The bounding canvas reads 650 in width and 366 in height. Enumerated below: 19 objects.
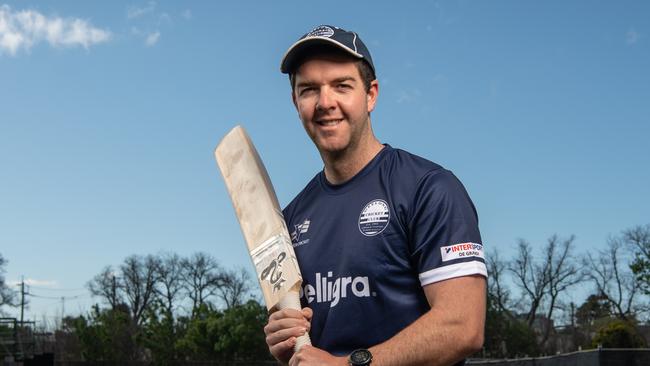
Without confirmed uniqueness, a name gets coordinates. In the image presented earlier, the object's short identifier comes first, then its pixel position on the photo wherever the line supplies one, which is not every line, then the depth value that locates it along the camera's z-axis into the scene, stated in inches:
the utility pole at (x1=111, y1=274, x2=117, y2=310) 2310.0
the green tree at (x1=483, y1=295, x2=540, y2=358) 1841.8
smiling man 91.0
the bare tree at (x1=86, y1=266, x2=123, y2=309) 2321.6
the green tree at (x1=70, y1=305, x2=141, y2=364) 1728.6
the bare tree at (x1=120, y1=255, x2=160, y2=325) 2260.1
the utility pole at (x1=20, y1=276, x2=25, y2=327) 2508.6
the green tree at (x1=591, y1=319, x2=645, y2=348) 1254.6
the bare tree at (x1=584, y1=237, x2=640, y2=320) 1785.2
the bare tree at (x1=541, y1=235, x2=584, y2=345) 2028.8
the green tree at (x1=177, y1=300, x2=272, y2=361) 1582.2
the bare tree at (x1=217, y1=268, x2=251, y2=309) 2140.7
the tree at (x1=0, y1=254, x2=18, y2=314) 1995.4
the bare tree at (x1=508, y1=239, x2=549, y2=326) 2052.2
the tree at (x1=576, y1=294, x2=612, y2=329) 1924.5
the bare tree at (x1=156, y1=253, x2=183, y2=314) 2191.2
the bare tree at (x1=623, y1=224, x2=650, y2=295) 1569.9
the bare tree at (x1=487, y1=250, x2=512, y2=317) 2005.3
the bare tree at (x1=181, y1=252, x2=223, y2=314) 2174.0
